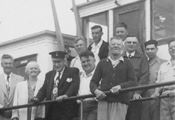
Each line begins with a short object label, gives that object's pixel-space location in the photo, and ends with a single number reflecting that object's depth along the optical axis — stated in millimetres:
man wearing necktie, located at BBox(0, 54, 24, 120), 6746
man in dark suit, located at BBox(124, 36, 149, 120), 5621
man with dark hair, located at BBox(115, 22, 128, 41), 6666
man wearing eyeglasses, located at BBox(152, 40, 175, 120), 5398
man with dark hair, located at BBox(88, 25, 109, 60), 6703
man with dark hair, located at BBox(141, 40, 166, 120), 5660
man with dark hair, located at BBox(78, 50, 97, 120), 5660
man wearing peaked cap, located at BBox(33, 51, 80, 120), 5863
